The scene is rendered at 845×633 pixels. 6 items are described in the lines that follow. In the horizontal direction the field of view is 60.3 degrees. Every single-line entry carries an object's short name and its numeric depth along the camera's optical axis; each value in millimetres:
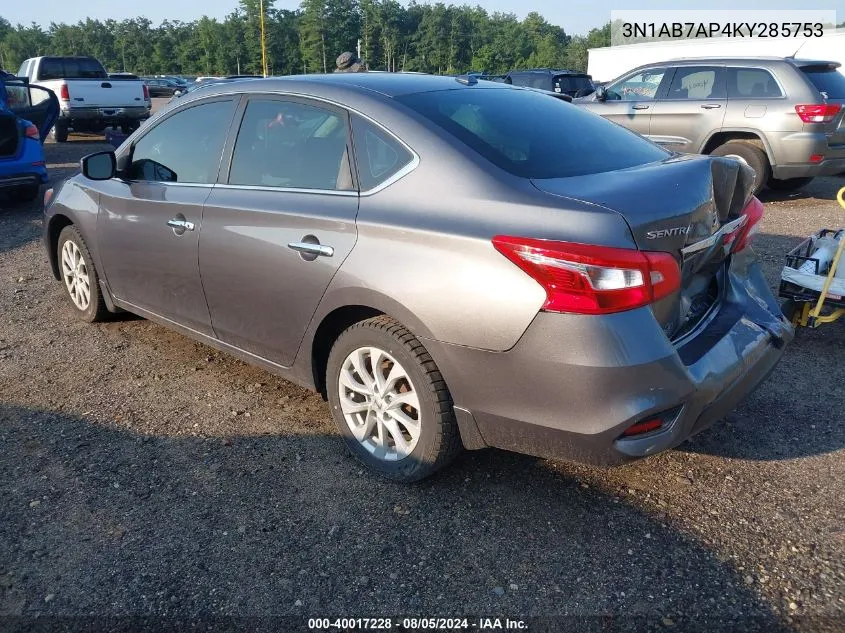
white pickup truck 16281
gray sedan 2486
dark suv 16688
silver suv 8672
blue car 8734
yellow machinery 4121
